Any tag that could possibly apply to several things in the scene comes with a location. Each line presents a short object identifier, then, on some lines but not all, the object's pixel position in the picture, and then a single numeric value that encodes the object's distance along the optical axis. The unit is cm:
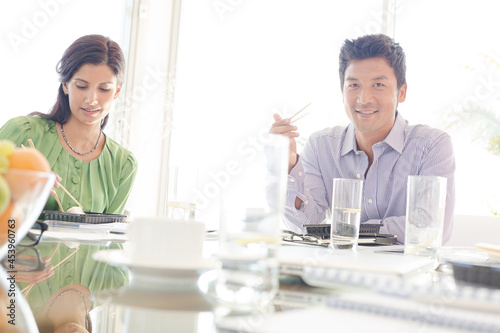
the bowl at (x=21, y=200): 61
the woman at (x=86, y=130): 226
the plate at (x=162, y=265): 65
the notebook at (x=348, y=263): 74
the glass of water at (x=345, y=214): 125
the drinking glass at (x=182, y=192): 134
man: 219
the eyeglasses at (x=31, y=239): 104
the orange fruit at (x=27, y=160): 66
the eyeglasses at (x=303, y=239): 135
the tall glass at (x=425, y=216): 115
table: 46
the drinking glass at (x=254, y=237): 58
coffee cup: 69
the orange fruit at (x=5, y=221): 62
